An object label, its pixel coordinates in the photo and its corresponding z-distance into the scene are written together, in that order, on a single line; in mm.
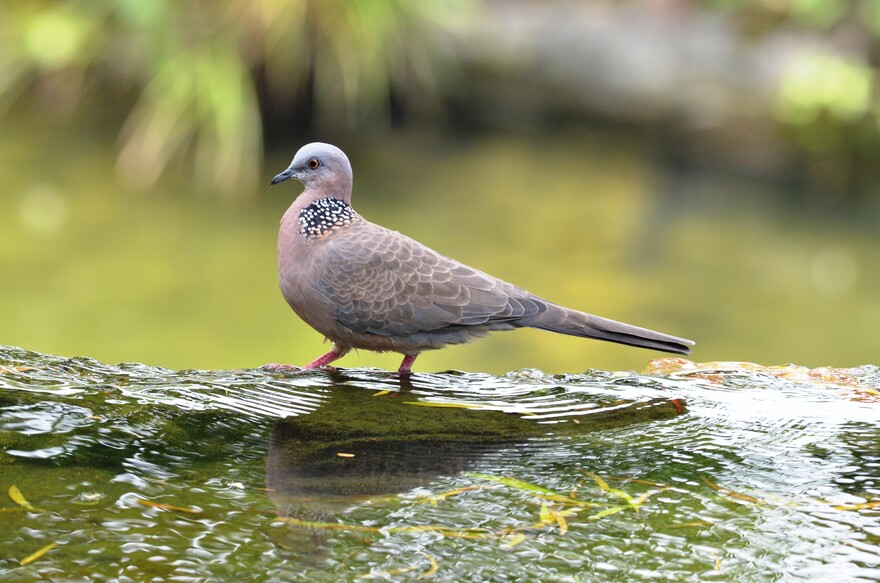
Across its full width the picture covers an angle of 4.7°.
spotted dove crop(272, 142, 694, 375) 6700
